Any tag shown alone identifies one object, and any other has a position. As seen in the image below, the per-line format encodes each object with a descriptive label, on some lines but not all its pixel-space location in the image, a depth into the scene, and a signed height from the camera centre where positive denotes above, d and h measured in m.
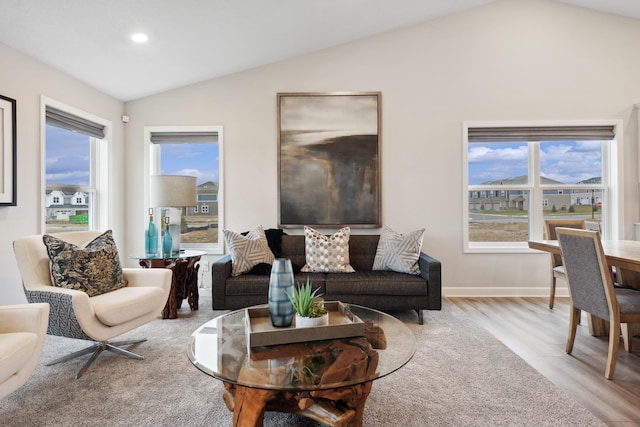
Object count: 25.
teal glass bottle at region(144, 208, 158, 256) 3.29 -0.28
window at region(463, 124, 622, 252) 4.13 +0.30
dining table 2.27 -0.30
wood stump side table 3.17 -0.62
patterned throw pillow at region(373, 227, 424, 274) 3.27 -0.40
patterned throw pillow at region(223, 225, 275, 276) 3.25 -0.39
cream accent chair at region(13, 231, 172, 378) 2.07 -0.58
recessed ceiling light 2.96 +1.51
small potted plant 1.68 -0.49
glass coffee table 1.29 -0.62
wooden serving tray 1.57 -0.57
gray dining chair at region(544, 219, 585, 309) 3.54 -0.20
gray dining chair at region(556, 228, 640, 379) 2.08 -0.48
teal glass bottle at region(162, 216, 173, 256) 3.33 -0.30
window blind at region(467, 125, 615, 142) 3.99 +0.92
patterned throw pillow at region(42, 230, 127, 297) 2.31 -0.38
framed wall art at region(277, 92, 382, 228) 4.04 +0.62
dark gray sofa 3.06 -0.69
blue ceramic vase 1.66 -0.39
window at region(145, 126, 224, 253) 4.16 +0.53
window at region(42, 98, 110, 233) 3.23 +0.44
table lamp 3.27 +0.20
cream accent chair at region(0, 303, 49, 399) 1.51 -0.60
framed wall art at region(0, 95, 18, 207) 2.66 +0.47
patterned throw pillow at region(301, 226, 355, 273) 3.41 -0.42
